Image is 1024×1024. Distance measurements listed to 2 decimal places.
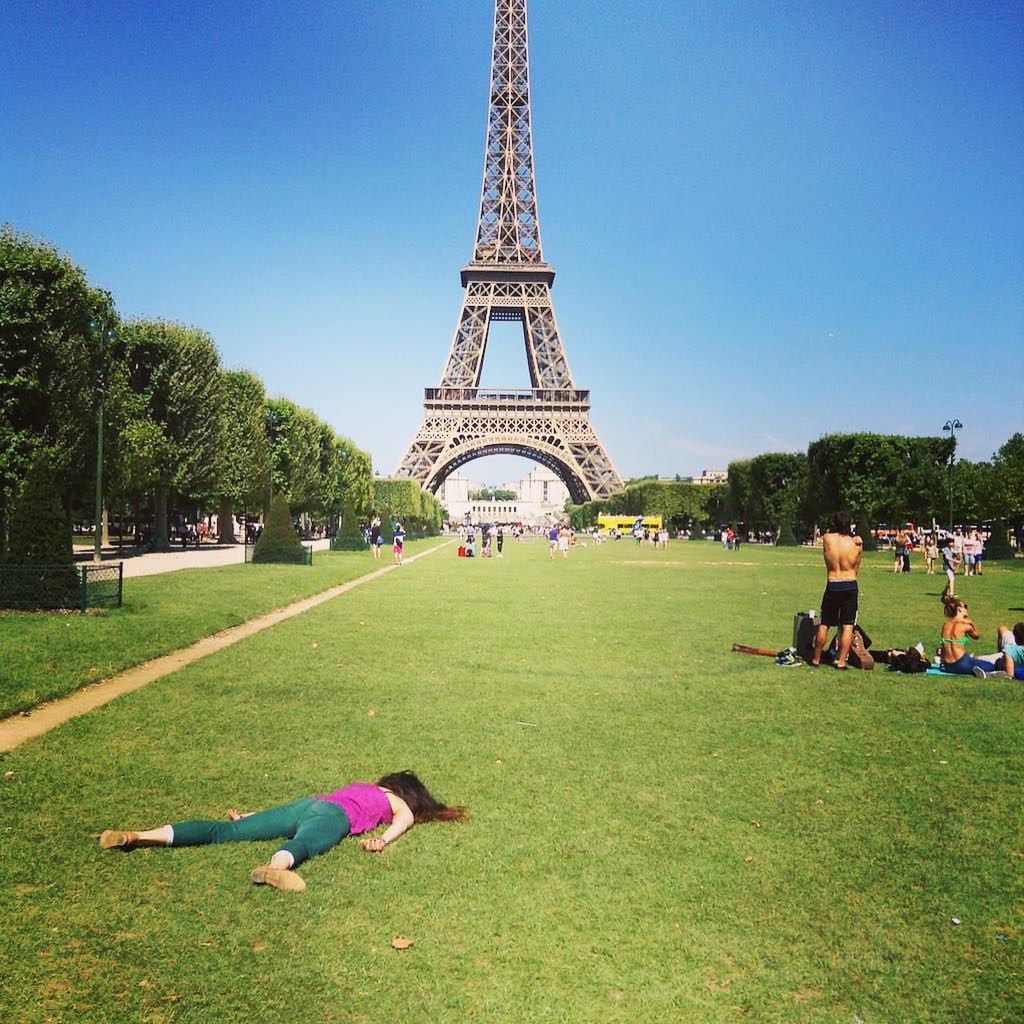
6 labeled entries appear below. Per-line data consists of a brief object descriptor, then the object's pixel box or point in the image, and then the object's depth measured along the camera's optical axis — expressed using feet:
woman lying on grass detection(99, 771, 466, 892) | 14.82
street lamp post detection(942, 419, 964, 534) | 167.71
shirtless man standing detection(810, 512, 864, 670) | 35.14
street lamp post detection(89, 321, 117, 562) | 89.20
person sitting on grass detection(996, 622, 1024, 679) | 33.83
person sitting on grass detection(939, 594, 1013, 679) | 34.19
